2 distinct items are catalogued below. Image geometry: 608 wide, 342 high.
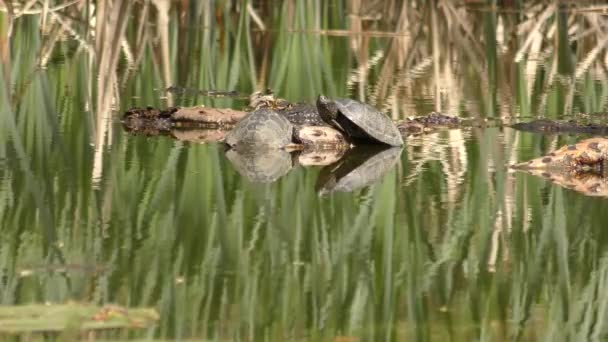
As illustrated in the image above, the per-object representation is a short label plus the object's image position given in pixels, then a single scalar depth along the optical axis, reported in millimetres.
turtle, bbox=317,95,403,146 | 17484
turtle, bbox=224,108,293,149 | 17031
